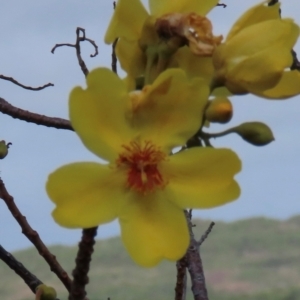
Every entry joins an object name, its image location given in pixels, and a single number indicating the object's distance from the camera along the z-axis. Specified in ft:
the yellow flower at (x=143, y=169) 2.04
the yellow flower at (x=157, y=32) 2.11
